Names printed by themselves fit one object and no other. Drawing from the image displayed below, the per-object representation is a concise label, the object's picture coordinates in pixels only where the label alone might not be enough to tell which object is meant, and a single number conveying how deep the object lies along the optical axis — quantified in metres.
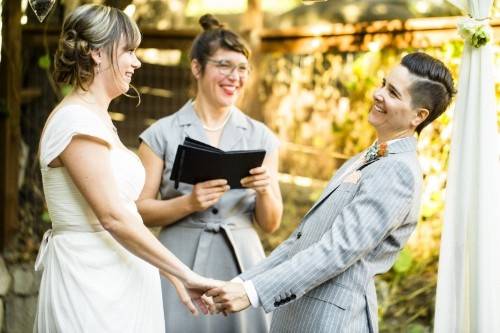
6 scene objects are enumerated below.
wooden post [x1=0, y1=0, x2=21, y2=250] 5.49
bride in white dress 2.70
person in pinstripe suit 2.75
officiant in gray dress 3.53
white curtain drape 3.01
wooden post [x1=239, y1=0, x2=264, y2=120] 6.11
